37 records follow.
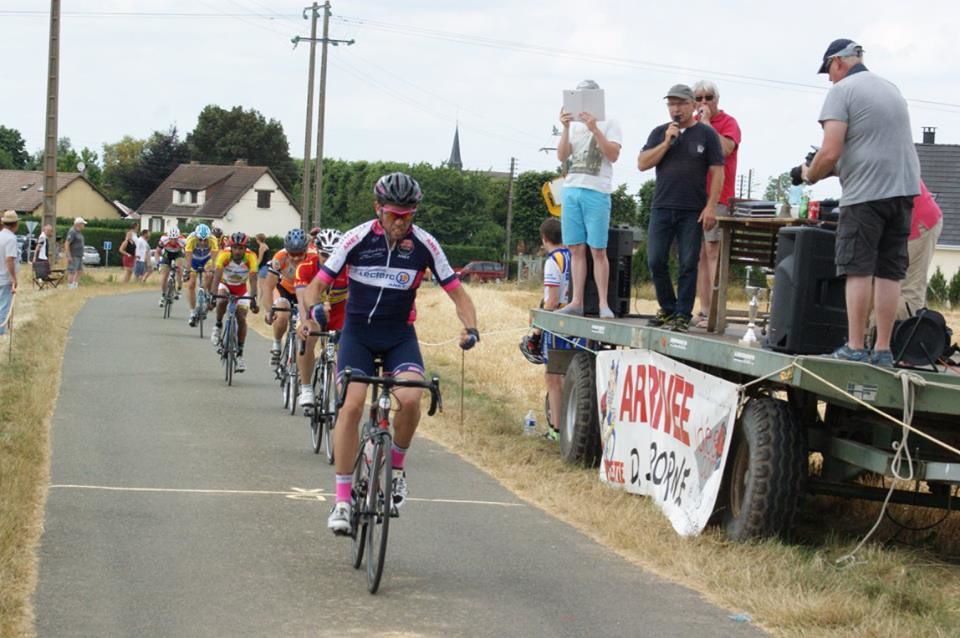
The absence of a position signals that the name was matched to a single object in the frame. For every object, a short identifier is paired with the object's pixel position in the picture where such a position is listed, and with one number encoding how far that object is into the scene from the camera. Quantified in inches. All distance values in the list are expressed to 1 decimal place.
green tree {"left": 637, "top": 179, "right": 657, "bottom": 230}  3004.4
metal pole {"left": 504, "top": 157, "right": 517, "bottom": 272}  3849.4
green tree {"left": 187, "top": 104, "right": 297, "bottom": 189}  5142.7
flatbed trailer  329.7
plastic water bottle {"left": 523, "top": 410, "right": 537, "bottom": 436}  601.1
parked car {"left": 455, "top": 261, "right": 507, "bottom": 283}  3383.4
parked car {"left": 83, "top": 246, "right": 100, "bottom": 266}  3250.5
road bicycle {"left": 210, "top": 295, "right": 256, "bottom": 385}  745.0
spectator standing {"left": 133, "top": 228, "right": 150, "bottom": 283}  2001.7
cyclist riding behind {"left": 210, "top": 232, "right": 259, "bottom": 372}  794.2
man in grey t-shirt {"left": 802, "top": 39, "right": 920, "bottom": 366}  338.3
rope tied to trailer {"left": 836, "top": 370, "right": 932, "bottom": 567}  321.4
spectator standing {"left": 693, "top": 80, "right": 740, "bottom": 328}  481.7
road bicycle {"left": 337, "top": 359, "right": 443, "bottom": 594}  314.8
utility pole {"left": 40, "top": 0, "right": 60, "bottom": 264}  1626.5
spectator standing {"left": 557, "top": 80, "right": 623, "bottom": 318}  497.7
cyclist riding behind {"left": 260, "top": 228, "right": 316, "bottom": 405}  657.6
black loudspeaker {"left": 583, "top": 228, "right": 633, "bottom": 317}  536.4
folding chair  1553.5
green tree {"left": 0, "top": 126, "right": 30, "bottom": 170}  6333.7
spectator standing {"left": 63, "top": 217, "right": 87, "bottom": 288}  1582.2
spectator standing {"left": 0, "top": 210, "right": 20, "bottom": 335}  781.9
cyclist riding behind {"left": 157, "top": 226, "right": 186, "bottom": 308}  1277.1
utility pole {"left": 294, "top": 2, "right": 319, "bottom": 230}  2273.6
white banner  380.5
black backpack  339.9
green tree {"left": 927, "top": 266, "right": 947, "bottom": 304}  2148.1
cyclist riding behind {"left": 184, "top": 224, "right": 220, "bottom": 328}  1049.5
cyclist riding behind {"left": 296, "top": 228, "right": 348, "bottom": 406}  542.0
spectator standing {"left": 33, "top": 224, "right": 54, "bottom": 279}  1529.3
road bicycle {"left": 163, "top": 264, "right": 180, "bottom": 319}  1254.3
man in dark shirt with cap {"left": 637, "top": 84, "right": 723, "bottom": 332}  458.3
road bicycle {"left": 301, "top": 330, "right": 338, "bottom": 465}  520.7
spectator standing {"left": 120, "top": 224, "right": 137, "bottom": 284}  1835.6
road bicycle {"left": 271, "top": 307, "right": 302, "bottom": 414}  632.4
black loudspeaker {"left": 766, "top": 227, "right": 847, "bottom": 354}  355.6
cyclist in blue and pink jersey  334.0
